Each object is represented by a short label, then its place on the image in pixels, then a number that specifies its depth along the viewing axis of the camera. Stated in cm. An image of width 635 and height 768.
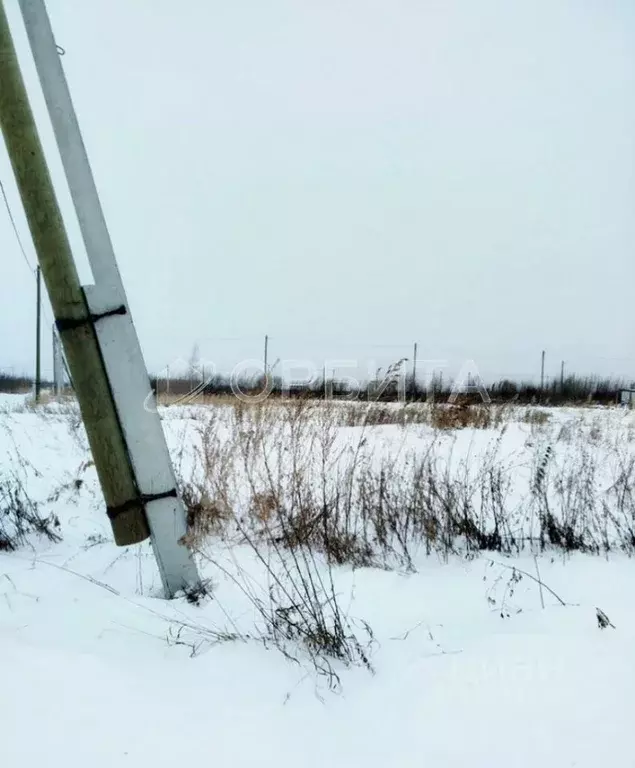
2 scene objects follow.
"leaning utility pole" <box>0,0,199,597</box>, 238
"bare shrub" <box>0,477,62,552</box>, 351
